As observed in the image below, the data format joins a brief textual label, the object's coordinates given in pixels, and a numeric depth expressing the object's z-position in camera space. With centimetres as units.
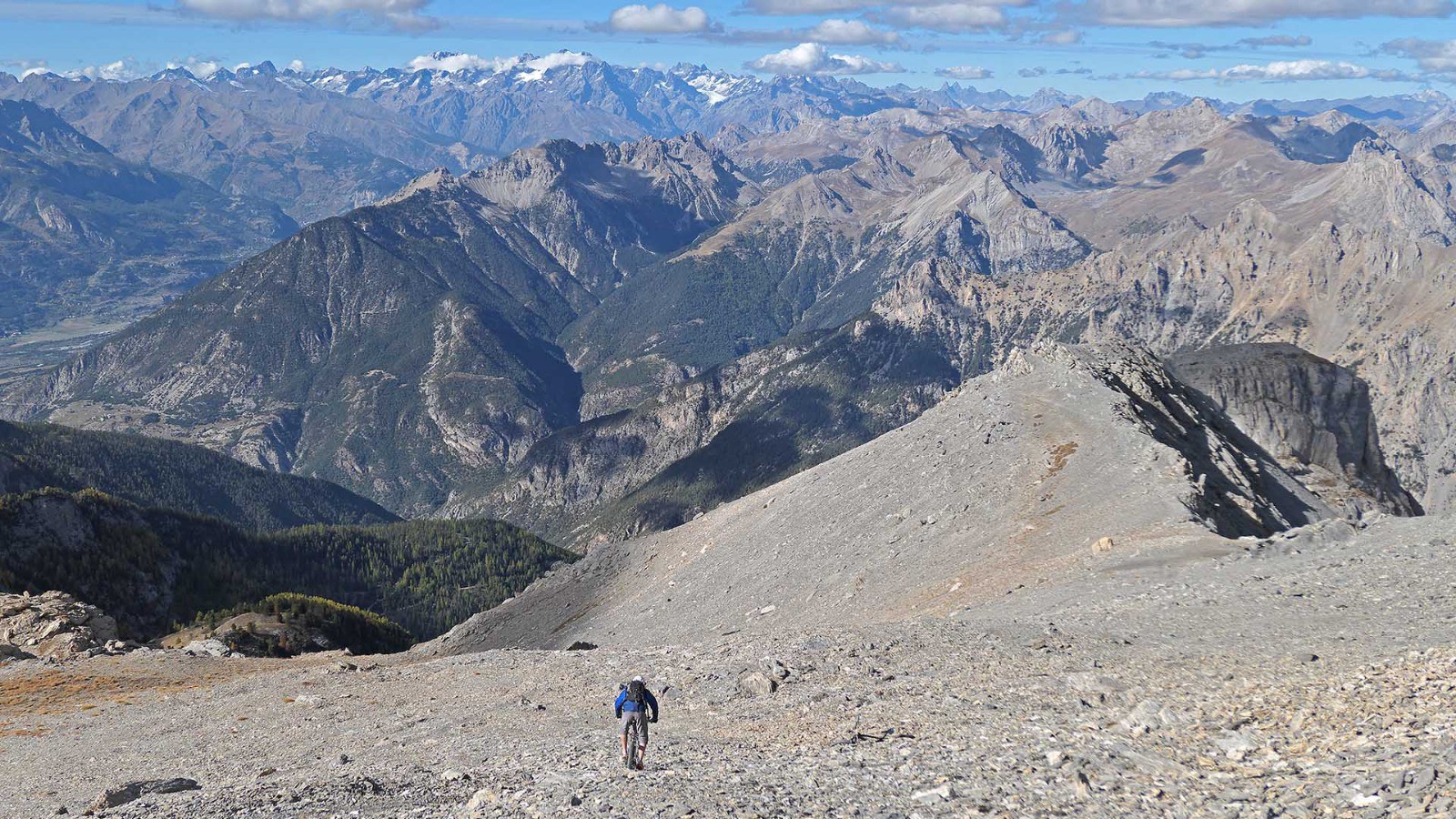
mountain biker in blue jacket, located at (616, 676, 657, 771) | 2752
